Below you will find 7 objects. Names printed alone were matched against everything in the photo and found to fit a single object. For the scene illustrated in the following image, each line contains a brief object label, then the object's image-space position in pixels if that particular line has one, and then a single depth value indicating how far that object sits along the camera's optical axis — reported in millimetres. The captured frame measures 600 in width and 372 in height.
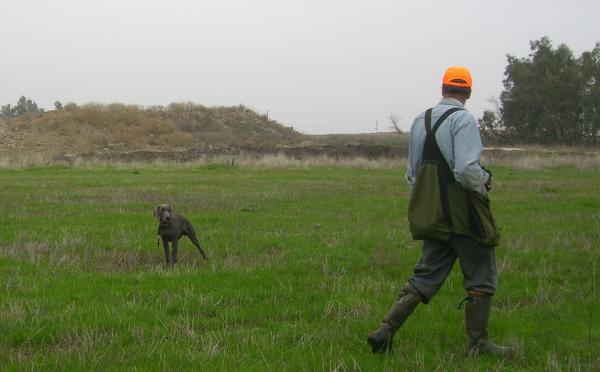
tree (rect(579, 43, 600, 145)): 60312
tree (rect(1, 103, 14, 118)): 105562
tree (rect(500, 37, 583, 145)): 62594
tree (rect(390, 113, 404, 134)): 80175
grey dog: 9375
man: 5215
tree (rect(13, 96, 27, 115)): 108044
